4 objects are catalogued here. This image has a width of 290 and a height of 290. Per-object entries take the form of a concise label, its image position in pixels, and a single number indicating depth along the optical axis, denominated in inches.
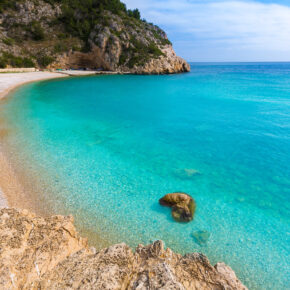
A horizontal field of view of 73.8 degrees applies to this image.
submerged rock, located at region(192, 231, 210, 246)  263.7
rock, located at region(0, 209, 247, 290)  138.9
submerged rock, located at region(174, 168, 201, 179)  405.9
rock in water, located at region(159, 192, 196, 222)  299.3
